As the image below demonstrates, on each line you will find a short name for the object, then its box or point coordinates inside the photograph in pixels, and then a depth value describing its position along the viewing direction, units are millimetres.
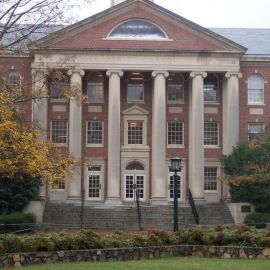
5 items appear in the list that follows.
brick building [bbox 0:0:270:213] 48969
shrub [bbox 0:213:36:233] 36844
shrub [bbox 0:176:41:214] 41875
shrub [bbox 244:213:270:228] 42156
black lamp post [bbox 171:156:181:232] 26625
